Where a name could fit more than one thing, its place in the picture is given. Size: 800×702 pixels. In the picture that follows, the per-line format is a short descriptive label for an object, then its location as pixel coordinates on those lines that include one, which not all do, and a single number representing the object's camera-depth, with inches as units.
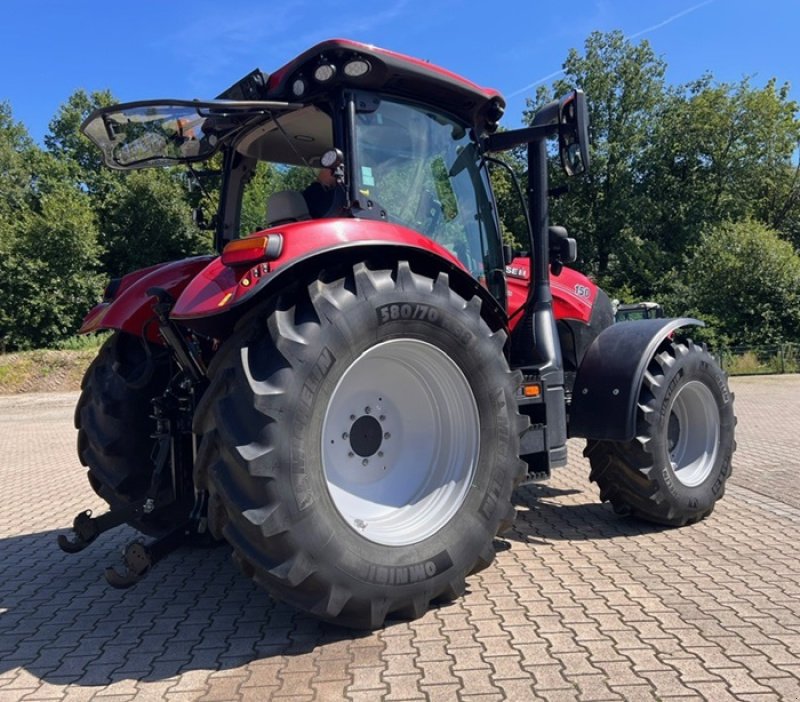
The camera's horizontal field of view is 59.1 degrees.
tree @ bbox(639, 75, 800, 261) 1349.7
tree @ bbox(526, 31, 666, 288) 1343.5
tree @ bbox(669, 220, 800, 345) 943.7
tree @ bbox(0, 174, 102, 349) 1023.0
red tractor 111.2
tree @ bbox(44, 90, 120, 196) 1412.4
